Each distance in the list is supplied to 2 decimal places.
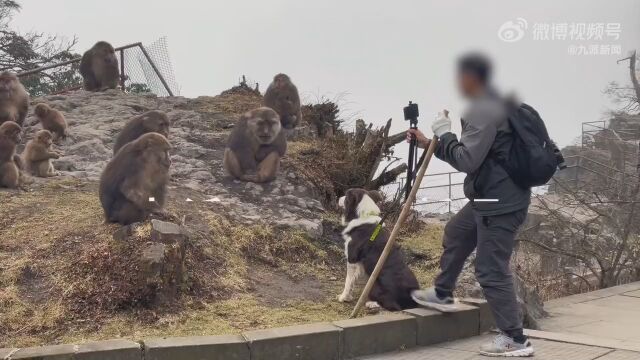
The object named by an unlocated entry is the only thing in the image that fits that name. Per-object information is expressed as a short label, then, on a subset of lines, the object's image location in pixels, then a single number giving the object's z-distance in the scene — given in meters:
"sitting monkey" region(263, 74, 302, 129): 12.76
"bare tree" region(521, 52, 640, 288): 10.77
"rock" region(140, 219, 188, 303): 5.63
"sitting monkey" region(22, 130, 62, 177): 9.48
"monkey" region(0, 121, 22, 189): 8.52
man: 4.62
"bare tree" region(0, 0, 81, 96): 23.55
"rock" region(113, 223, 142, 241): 6.14
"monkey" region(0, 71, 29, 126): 11.14
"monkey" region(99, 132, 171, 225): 6.42
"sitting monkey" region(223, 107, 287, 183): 9.48
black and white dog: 5.85
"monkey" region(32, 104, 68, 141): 11.48
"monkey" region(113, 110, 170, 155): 8.70
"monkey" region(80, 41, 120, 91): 15.72
